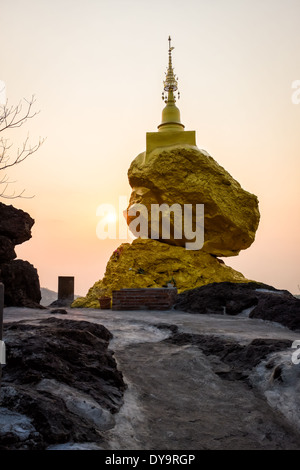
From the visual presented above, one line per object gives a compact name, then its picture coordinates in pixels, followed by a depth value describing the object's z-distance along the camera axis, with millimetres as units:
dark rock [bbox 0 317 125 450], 2396
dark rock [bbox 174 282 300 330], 7324
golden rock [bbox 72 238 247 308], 16891
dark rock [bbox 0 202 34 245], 10875
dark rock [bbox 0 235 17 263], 10594
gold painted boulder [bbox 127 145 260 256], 18516
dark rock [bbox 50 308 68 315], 9056
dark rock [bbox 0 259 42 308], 10516
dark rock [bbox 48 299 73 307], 16645
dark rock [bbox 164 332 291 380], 4195
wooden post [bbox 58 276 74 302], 17719
